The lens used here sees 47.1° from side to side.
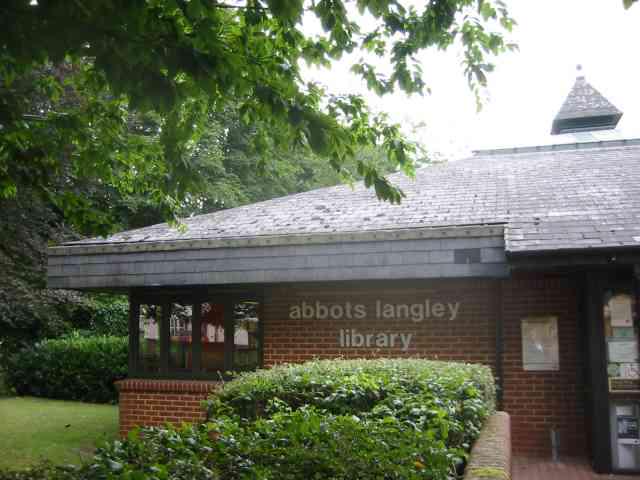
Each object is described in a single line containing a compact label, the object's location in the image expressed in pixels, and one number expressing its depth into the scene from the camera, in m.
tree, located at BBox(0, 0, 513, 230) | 4.14
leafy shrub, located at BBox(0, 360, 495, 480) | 3.49
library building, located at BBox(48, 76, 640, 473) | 8.53
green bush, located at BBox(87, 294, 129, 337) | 21.59
